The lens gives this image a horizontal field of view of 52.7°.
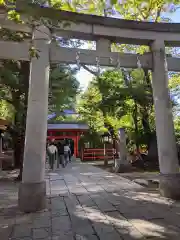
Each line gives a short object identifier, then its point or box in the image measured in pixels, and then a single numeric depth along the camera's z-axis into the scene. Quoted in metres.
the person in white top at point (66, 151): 12.59
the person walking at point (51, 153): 10.23
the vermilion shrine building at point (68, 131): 18.82
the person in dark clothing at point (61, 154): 11.75
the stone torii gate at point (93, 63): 4.07
